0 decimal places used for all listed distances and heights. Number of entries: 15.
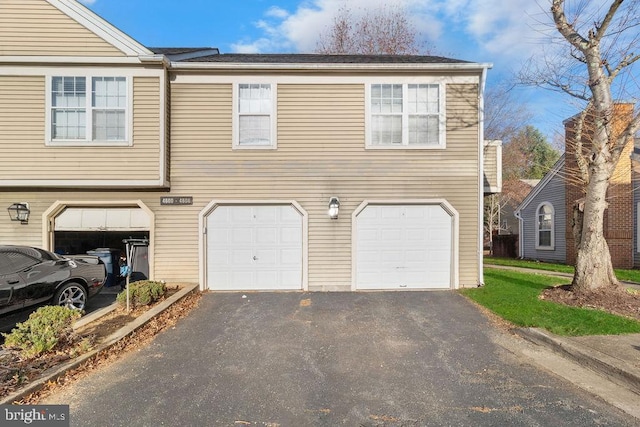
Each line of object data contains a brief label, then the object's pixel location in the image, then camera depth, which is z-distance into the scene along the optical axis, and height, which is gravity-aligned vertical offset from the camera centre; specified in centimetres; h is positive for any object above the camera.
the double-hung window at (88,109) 818 +256
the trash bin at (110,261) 921 -119
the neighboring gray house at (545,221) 1708 +0
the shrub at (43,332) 436 -151
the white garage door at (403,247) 872 -70
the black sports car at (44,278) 544 -109
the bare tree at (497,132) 2609 +687
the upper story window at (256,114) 872 +263
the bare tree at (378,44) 2172 +1115
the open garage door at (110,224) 861 -19
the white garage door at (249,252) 864 -86
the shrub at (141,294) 674 -152
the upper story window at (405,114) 880 +268
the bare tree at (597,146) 712 +157
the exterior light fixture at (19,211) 827 +12
